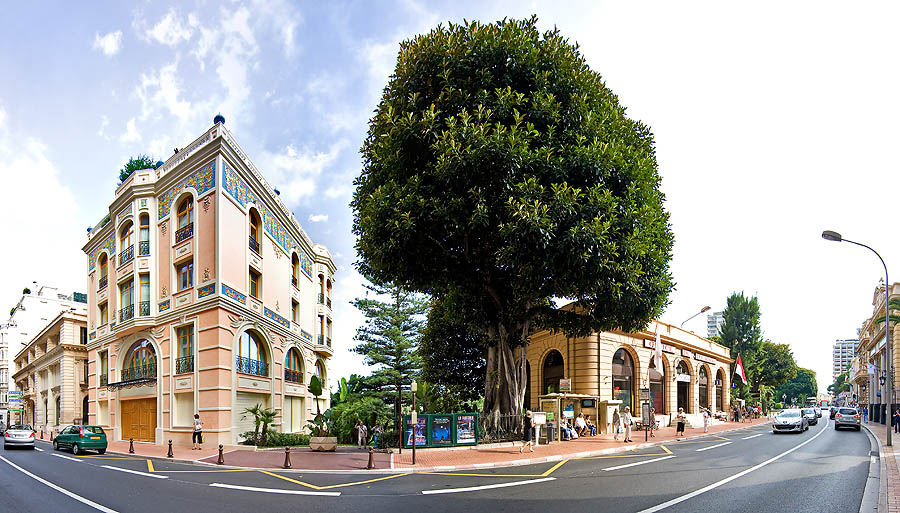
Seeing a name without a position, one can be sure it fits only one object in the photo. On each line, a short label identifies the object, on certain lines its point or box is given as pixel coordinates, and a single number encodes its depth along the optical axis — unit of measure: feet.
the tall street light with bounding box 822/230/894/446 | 74.33
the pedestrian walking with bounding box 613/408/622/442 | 92.83
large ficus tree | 62.13
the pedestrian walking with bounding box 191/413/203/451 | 82.12
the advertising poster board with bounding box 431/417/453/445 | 69.46
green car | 82.53
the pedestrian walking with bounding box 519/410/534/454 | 77.72
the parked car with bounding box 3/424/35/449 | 96.48
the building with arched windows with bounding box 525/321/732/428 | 104.99
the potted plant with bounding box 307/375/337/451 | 78.54
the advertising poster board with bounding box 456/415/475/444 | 70.79
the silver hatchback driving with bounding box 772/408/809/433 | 106.22
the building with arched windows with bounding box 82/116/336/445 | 88.69
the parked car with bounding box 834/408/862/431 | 119.85
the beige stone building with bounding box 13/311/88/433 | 158.61
